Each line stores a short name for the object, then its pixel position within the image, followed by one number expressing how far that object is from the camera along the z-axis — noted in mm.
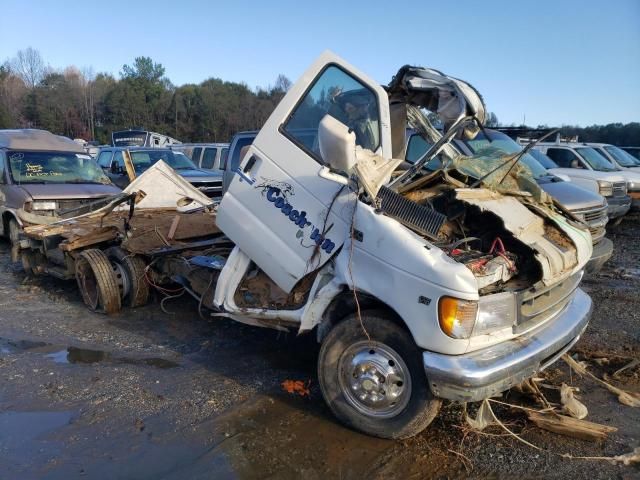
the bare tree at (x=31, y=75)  59788
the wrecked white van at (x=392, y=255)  3393
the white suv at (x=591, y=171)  11906
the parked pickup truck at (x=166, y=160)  12680
